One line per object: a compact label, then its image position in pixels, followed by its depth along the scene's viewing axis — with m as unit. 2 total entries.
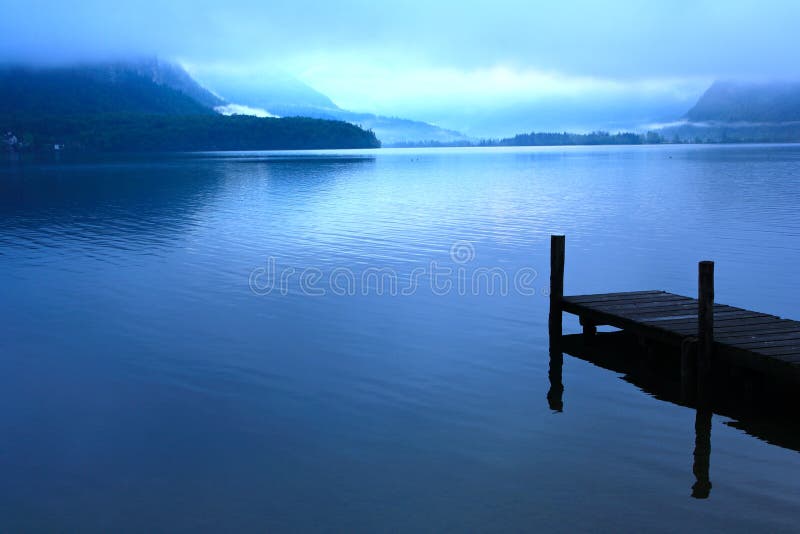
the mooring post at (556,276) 18.50
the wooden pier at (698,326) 13.47
